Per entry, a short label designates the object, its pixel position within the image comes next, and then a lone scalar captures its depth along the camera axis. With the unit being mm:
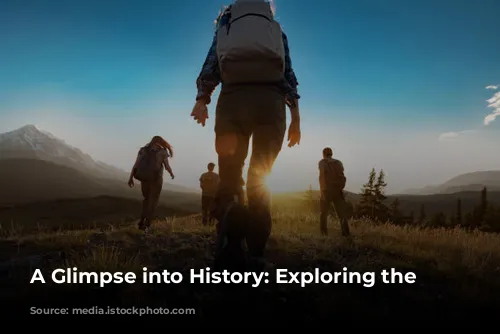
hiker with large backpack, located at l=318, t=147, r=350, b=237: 7633
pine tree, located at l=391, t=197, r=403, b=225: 46500
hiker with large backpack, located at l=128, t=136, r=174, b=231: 7453
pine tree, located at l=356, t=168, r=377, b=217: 40719
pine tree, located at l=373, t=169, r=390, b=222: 39938
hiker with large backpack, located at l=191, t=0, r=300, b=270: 3051
